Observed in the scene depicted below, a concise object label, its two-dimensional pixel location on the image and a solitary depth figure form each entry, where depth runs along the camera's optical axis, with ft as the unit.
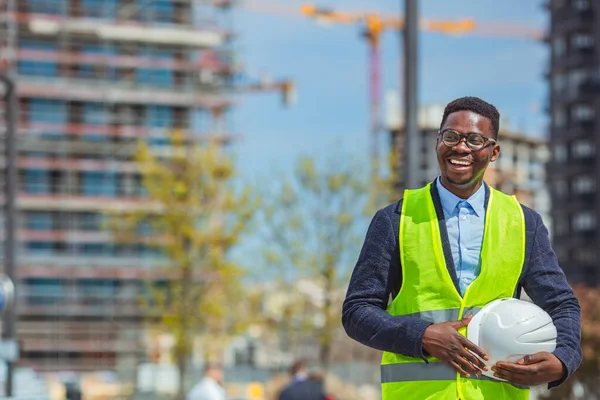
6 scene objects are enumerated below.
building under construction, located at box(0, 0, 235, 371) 233.55
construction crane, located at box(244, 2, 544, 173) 395.75
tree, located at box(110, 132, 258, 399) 137.80
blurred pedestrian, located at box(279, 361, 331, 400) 53.42
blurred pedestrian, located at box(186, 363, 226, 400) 56.65
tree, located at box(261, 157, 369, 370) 128.77
